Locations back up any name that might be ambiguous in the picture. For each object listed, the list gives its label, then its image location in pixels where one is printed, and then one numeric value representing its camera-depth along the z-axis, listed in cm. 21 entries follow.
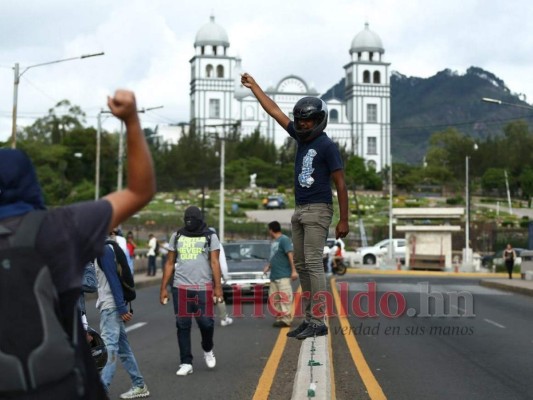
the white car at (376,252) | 6112
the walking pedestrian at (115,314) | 938
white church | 16662
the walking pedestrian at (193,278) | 1120
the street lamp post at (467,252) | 5703
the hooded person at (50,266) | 343
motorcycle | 4519
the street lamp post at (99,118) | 4896
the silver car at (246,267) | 2338
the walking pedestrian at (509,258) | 3993
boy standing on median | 791
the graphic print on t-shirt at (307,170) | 798
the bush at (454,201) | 11094
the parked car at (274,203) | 10188
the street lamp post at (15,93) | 3056
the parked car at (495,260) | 5618
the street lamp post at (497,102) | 3515
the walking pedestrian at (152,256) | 3812
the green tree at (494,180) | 12581
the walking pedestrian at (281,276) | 1698
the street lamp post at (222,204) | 5450
